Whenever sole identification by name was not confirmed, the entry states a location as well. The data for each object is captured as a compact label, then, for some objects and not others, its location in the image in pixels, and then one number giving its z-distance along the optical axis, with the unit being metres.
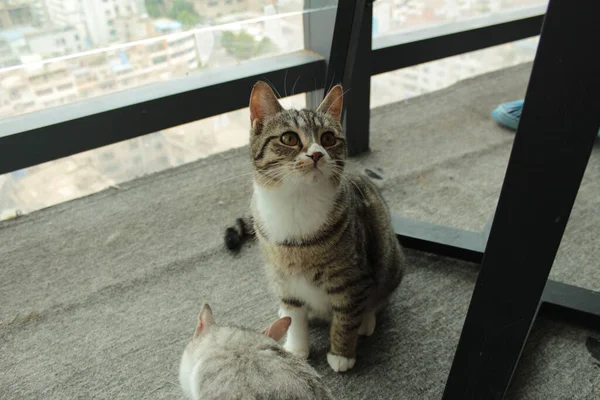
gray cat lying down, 0.83
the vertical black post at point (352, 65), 1.40
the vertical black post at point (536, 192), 0.69
